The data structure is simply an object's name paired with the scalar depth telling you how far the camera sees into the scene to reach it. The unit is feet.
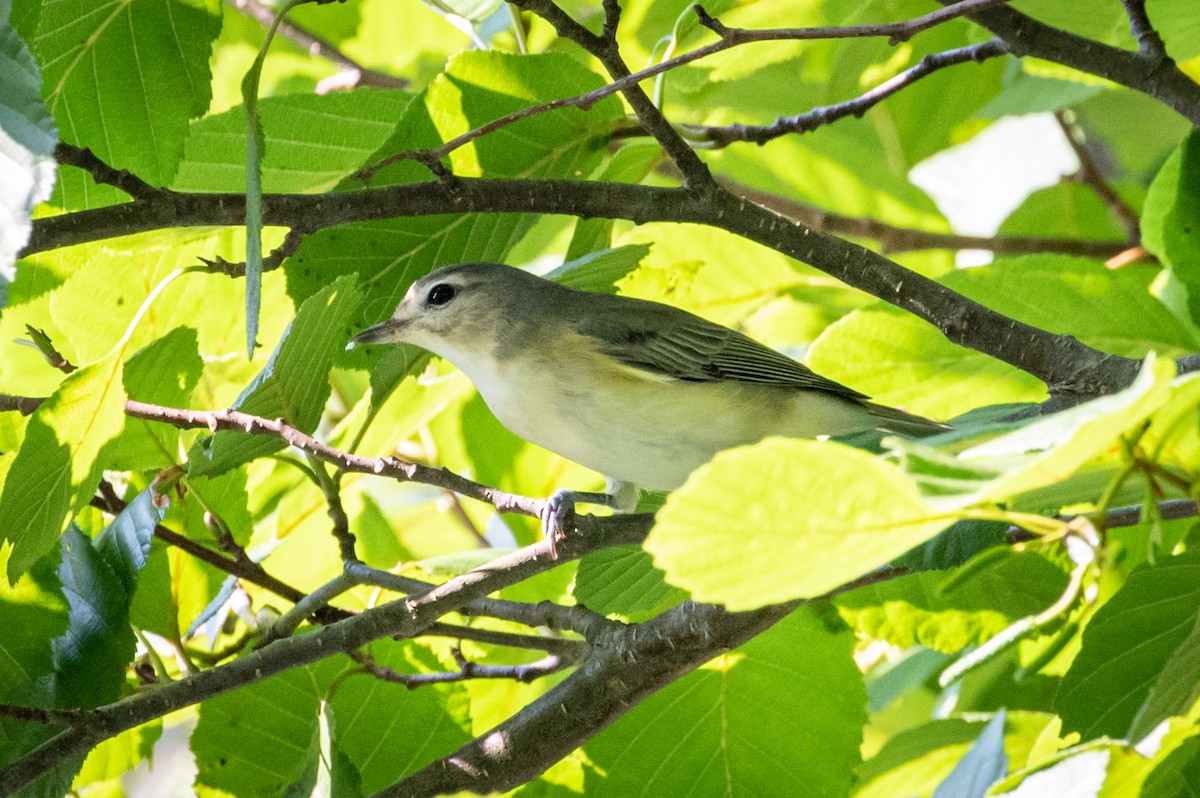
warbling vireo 19.51
